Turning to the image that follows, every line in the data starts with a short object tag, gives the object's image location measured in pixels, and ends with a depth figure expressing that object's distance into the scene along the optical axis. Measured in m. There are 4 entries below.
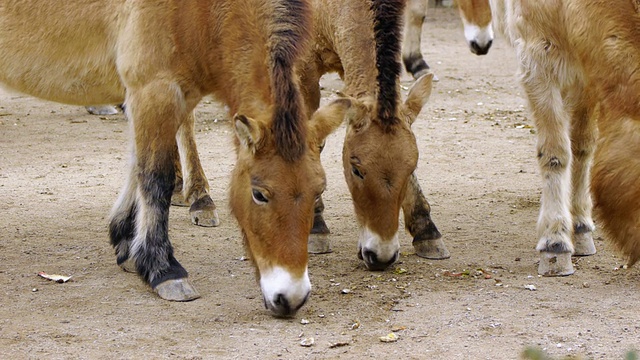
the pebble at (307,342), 9.02
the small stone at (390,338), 9.19
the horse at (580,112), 8.90
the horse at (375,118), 10.44
